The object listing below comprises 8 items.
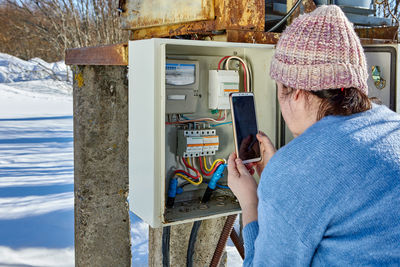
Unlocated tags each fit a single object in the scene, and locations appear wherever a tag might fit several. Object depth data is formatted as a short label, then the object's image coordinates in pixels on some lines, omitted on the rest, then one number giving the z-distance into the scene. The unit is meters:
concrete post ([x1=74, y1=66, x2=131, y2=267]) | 2.46
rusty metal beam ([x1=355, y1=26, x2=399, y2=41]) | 2.40
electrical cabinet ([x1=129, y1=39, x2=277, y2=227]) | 1.71
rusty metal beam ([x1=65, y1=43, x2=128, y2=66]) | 2.08
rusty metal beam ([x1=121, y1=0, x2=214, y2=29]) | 1.93
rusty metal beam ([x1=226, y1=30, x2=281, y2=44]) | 1.94
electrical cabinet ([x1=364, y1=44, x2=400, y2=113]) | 2.03
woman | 0.96
